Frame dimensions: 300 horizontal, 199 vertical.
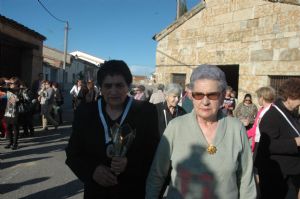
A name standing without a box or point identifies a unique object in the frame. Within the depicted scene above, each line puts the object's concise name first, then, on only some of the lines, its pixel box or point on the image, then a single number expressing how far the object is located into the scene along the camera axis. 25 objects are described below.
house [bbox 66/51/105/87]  35.62
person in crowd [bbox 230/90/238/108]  6.65
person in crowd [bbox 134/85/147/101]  7.33
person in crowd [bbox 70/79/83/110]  8.93
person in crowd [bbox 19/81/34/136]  5.88
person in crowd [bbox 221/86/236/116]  6.34
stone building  6.51
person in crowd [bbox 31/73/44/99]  8.40
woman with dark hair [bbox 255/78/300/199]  2.25
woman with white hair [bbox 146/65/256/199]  1.46
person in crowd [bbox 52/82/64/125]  8.63
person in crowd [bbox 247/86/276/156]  3.01
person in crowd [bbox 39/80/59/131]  7.60
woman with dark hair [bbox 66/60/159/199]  1.58
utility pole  22.92
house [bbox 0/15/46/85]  8.97
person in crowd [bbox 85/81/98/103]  8.05
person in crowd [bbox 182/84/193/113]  4.13
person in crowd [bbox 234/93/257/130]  5.42
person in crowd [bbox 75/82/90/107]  8.32
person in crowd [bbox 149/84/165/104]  6.25
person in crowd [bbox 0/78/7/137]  5.81
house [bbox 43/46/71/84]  25.46
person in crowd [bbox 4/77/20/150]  5.54
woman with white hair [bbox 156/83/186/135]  2.88
